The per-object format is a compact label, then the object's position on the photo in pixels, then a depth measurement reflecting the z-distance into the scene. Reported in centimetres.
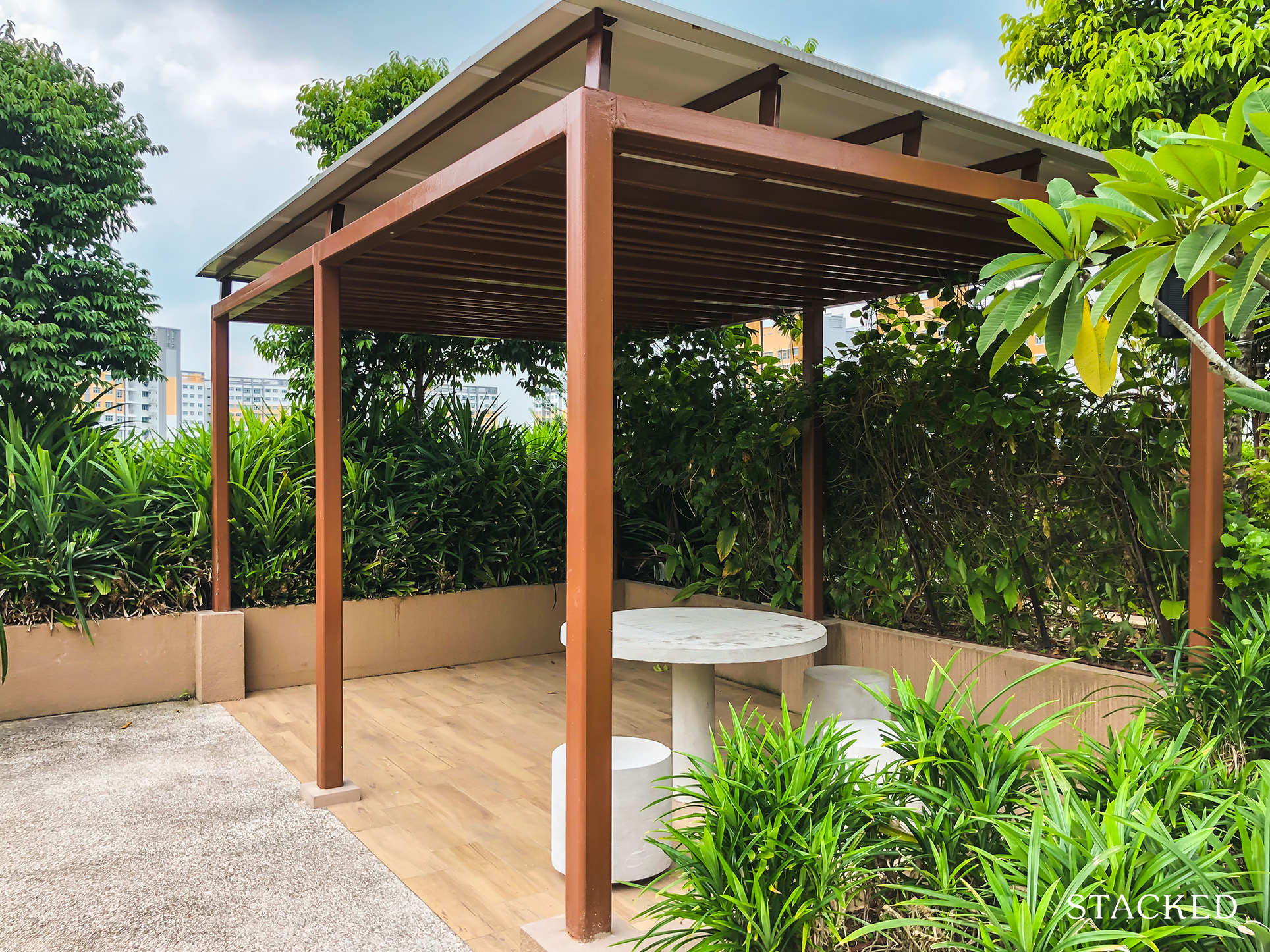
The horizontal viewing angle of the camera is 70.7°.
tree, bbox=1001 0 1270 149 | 646
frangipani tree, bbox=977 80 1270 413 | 193
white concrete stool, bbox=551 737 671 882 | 305
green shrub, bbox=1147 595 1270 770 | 305
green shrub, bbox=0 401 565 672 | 535
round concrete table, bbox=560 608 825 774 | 346
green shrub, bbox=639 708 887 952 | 186
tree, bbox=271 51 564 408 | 859
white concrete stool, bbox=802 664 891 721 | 421
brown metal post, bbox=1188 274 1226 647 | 360
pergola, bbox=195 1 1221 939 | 243
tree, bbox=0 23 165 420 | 1184
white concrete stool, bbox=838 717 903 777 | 320
